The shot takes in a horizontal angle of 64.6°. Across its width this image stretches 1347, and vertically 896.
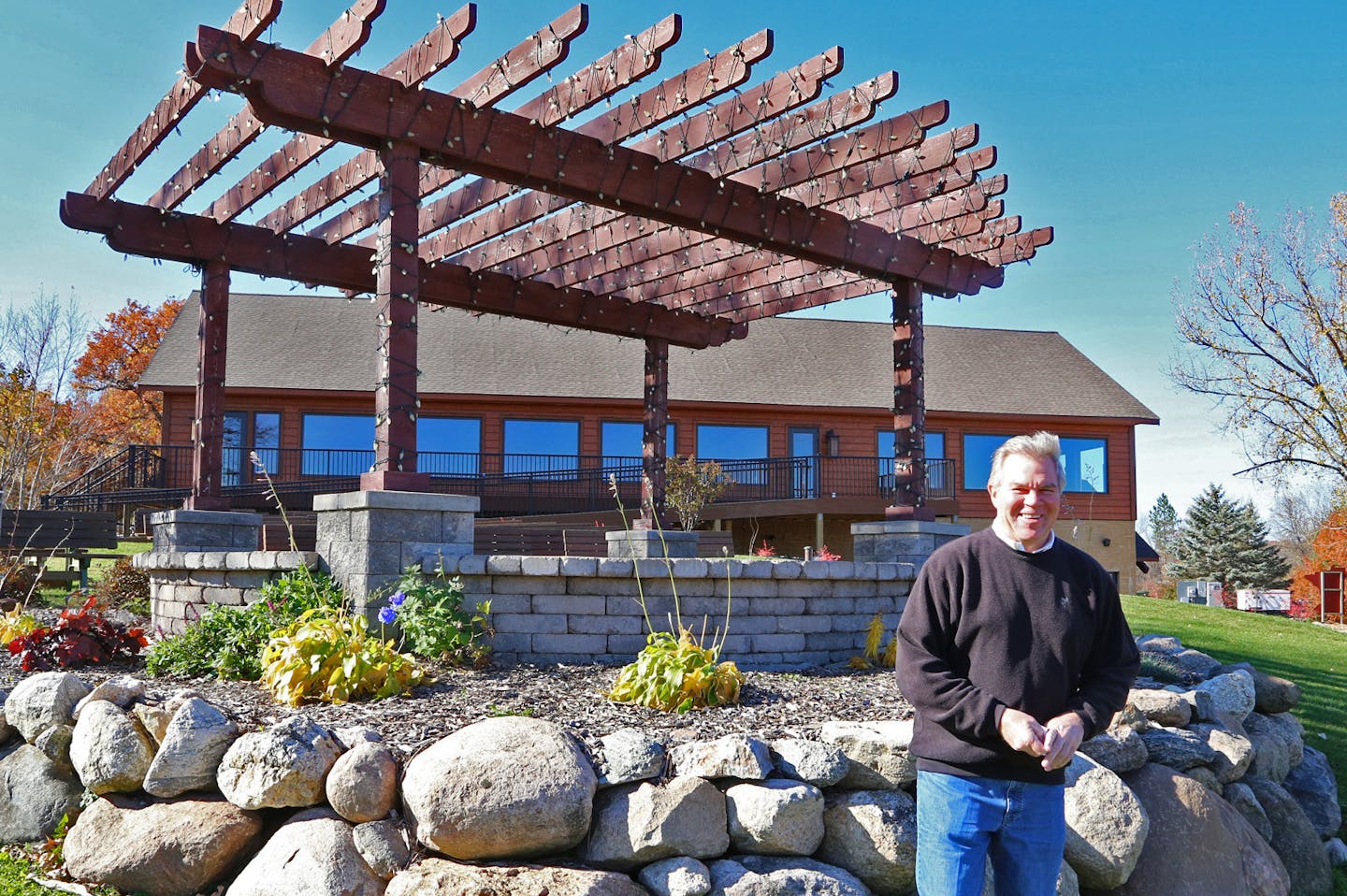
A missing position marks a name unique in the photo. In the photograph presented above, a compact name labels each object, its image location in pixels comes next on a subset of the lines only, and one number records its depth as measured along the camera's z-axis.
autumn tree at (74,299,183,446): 29.44
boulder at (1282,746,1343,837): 6.52
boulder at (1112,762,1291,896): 4.72
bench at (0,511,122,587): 12.44
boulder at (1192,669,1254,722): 6.68
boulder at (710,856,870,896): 4.11
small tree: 16.70
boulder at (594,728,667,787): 4.30
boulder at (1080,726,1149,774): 5.01
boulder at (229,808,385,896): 4.00
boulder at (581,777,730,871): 4.12
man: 2.91
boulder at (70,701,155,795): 4.68
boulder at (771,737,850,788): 4.41
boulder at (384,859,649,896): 3.91
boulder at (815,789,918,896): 4.33
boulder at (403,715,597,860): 4.01
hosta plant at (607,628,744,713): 5.42
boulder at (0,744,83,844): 4.98
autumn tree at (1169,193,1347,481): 19.70
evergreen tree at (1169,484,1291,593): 36.66
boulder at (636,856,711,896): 4.06
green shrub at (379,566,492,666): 6.22
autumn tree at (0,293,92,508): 17.28
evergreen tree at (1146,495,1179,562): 64.00
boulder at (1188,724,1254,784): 5.64
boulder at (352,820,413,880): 4.13
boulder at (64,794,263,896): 4.36
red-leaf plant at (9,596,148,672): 6.87
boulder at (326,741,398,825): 4.21
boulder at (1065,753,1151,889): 4.53
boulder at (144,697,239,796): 4.52
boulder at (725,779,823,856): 4.23
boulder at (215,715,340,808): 4.29
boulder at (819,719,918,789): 4.51
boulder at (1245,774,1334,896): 5.68
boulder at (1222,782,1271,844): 5.69
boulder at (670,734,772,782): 4.33
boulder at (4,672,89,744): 5.20
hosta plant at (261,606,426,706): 5.50
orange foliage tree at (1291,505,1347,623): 27.00
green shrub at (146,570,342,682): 6.34
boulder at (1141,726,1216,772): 5.40
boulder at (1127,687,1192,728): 5.76
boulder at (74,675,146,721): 5.11
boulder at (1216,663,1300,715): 7.21
